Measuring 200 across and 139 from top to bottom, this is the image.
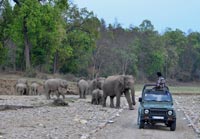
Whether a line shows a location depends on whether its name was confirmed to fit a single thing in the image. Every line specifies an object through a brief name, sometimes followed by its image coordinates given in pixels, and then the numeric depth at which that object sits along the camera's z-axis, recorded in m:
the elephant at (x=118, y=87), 35.69
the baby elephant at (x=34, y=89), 58.59
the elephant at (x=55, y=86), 48.24
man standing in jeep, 25.54
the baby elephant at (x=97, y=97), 40.84
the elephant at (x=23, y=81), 58.41
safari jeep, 23.03
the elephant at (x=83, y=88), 52.84
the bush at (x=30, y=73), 69.25
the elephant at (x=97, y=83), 47.47
